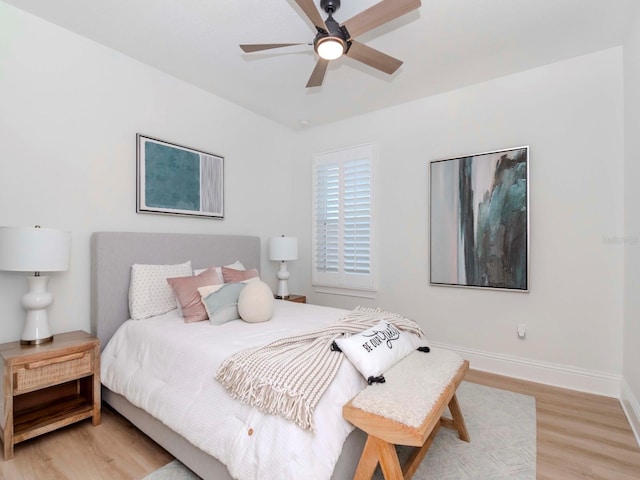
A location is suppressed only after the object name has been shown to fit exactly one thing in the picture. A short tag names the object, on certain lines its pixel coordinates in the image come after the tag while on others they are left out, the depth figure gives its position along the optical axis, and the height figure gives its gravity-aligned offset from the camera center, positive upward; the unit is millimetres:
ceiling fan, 1728 +1236
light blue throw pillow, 2350 -473
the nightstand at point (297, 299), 3805 -693
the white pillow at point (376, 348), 1631 -586
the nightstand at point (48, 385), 1817 -879
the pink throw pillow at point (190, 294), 2412 -414
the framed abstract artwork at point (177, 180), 2840 +577
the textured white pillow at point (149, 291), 2525 -412
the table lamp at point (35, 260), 1900 -124
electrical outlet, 2916 -804
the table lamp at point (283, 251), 3723 -125
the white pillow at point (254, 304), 2332 -465
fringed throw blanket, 1328 -610
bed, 1550 -323
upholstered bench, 1279 -709
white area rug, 1716 -1235
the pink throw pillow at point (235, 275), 2939 -319
